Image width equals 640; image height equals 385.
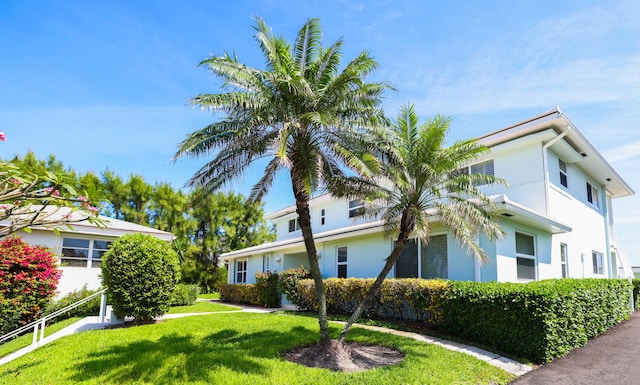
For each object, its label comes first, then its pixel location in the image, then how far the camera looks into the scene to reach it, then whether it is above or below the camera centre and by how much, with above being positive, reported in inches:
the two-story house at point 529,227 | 474.0 +43.6
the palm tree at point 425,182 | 346.9 +71.4
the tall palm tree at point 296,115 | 316.8 +122.3
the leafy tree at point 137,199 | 1289.4 +174.3
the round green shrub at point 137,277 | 418.0 -32.4
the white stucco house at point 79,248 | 649.6 -1.9
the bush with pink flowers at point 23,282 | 442.6 -44.6
